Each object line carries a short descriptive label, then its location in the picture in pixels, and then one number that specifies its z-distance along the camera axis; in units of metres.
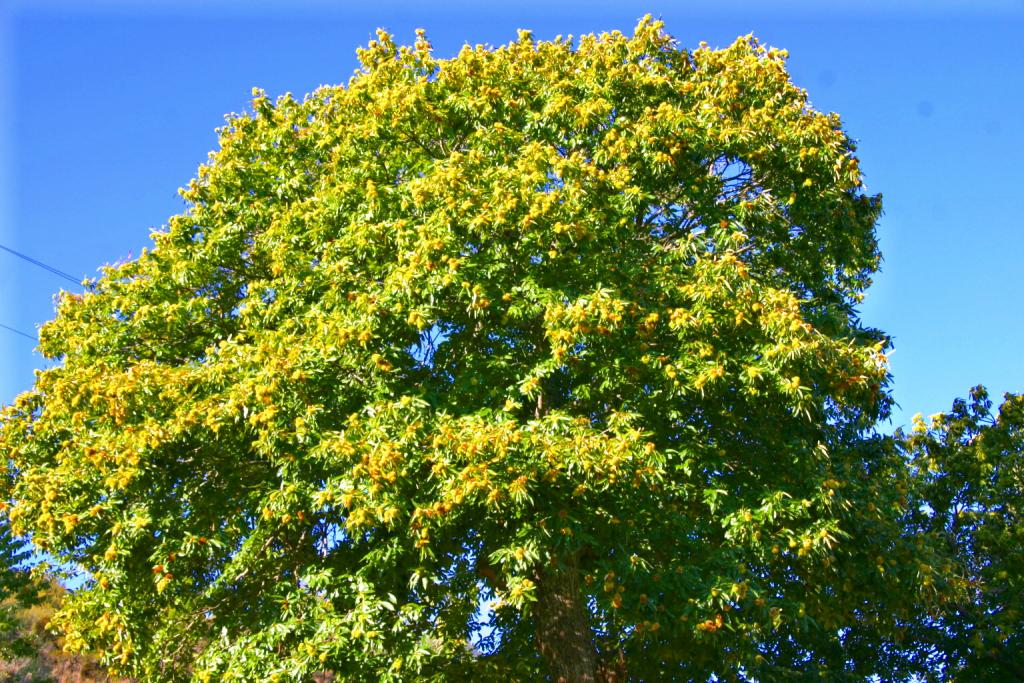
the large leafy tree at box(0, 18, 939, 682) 8.90
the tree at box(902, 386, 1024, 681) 15.25
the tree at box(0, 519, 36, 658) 14.79
